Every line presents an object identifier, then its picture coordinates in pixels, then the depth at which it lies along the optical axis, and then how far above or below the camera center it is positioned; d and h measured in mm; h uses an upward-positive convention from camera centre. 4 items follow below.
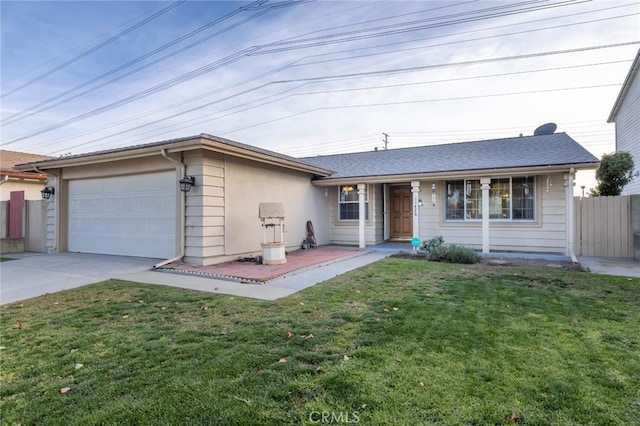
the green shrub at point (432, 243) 9961 -833
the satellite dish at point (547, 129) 13070 +3323
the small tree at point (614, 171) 10297 +1331
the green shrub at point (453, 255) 8859 -1048
